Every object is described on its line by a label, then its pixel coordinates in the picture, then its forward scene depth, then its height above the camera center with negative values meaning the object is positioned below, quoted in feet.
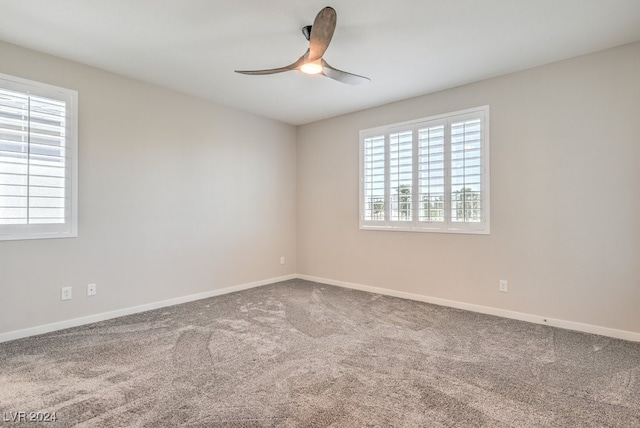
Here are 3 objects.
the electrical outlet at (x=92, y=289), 10.93 -2.46
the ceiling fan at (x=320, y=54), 6.93 +3.98
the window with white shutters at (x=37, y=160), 9.43 +1.66
